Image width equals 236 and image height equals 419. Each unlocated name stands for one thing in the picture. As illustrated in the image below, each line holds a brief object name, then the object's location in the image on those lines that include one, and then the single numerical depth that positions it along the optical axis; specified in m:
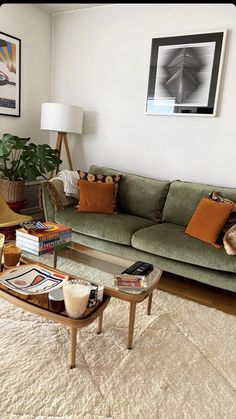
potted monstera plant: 3.14
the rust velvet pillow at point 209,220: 2.41
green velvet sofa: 2.30
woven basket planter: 3.29
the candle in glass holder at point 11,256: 1.91
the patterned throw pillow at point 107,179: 3.12
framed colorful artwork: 3.36
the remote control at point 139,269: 1.80
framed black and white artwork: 2.91
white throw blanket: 3.13
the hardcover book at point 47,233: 2.09
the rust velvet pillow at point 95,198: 2.99
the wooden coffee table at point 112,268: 1.62
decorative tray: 1.63
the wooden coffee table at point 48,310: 1.43
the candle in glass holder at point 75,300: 1.43
